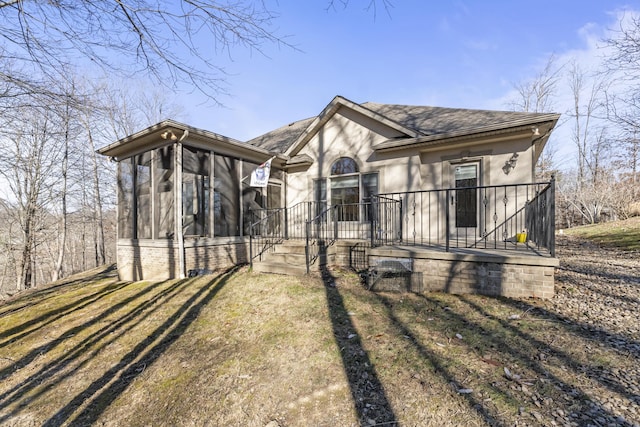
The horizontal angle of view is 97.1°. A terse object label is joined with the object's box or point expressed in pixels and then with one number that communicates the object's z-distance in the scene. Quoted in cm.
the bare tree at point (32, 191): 1265
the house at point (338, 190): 666
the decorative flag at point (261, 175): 793
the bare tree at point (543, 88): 1955
